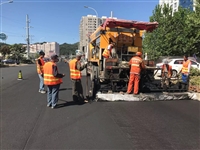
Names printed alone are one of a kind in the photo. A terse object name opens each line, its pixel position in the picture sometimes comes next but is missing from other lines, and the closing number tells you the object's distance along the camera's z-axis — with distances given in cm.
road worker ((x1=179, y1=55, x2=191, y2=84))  1027
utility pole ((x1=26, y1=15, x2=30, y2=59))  7038
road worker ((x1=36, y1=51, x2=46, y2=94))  940
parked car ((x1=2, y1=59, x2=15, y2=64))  5482
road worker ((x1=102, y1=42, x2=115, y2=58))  895
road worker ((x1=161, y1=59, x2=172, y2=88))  873
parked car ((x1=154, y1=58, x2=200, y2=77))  1700
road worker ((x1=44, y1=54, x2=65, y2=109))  670
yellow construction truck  816
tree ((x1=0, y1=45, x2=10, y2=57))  6694
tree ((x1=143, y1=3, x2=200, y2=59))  2633
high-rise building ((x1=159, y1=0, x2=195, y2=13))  9499
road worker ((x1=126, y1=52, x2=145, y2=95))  782
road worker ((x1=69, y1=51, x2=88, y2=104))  746
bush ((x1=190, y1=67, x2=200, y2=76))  1345
